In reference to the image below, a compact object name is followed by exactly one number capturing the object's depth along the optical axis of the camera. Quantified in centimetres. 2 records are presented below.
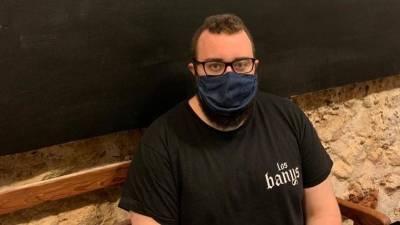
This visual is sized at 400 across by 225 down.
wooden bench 126
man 127
